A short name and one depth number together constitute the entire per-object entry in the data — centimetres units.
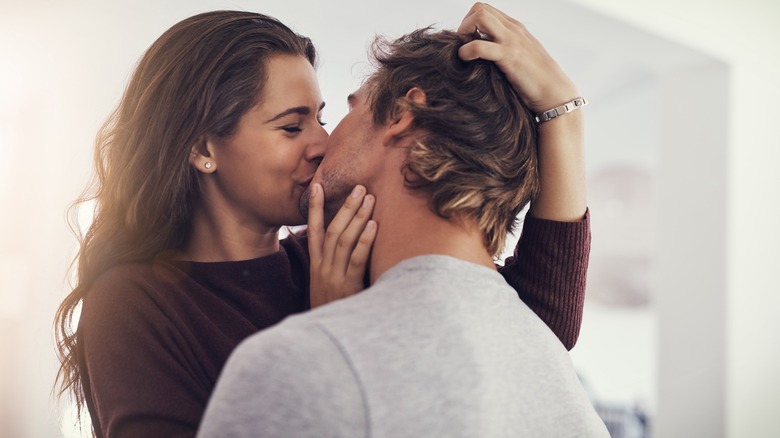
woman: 124
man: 75
